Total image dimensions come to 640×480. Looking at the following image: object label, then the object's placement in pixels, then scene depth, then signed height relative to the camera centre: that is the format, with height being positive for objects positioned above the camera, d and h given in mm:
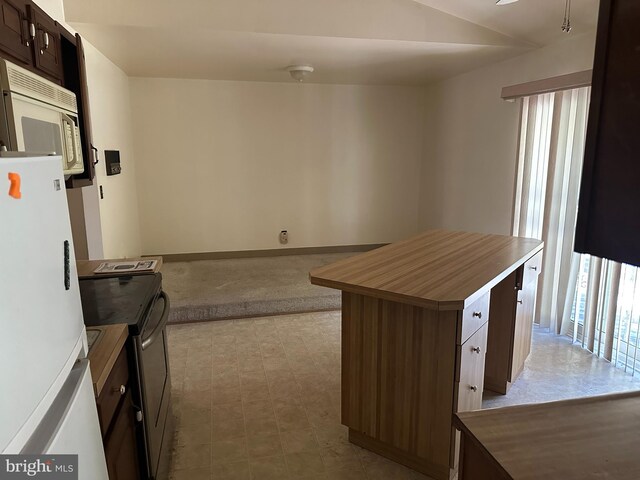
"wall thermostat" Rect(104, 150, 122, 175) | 3802 +33
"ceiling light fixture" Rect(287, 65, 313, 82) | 4270 +913
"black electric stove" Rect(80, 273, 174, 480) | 1608 -675
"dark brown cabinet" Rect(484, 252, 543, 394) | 2582 -952
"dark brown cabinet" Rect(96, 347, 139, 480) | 1283 -812
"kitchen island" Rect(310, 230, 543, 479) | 1882 -820
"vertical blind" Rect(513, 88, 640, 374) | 2949 -624
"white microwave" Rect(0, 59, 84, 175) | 1367 +175
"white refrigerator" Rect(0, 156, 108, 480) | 639 -267
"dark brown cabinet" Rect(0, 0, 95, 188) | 1605 +488
